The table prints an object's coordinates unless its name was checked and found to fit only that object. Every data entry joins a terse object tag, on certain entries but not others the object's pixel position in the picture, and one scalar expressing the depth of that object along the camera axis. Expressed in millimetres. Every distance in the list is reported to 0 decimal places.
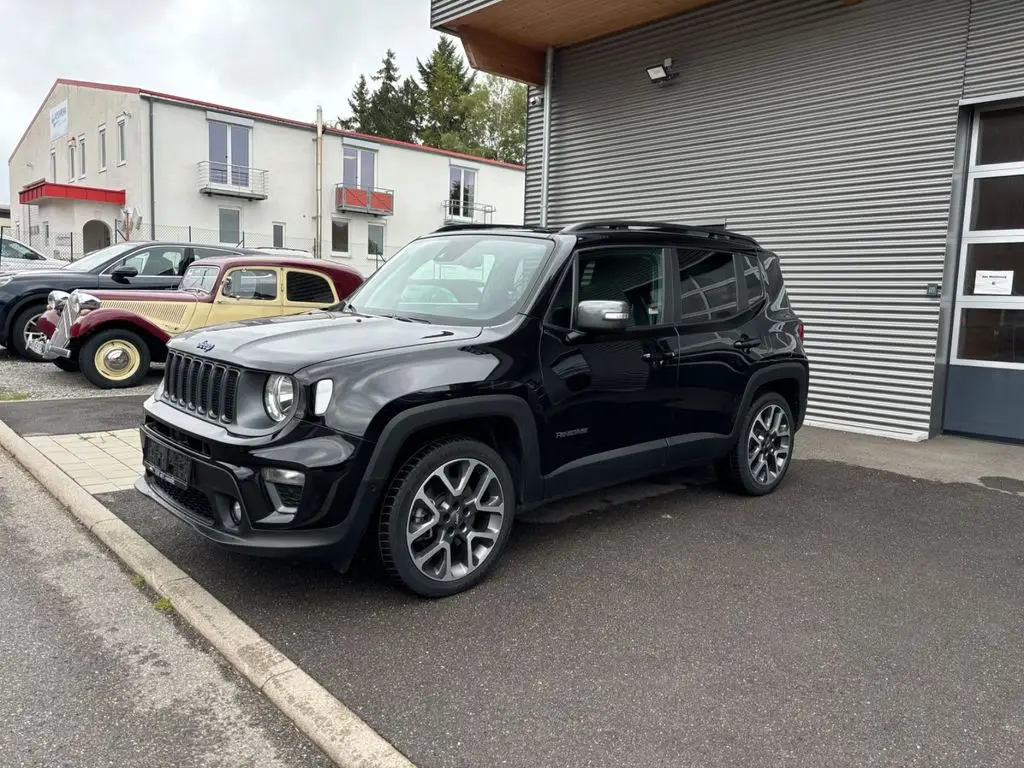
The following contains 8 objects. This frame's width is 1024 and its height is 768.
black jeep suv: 3266
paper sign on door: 7238
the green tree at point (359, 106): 59156
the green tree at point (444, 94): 56469
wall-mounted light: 9148
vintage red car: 9086
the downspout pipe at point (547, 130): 10477
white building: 29031
